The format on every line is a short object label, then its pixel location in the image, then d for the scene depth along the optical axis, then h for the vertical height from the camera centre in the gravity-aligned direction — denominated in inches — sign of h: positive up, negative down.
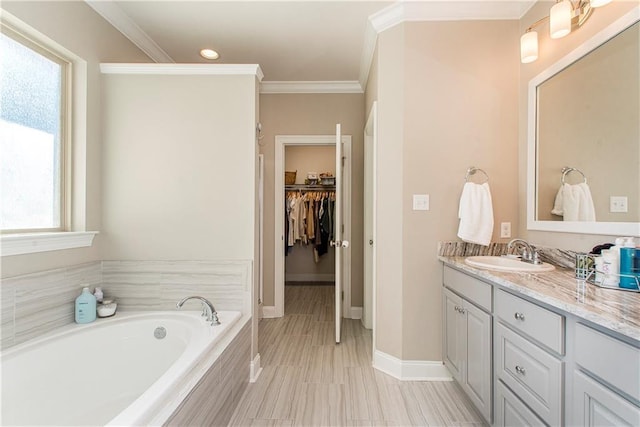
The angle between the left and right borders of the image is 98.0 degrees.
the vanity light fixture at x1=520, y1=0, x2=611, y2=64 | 58.8 +42.1
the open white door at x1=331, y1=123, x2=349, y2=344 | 97.0 -6.5
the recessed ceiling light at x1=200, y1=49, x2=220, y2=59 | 100.8 +57.9
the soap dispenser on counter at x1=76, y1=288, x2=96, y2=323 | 69.7 -24.6
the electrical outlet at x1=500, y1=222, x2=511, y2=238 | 79.7 -4.9
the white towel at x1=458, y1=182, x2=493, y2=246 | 74.9 -1.4
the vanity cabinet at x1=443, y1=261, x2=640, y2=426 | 31.7 -21.6
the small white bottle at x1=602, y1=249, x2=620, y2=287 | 44.6 -9.1
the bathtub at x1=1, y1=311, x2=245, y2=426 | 47.8 -32.9
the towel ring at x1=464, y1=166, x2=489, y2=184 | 78.7 +11.3
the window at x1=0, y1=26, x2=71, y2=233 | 59.1 +17.4
